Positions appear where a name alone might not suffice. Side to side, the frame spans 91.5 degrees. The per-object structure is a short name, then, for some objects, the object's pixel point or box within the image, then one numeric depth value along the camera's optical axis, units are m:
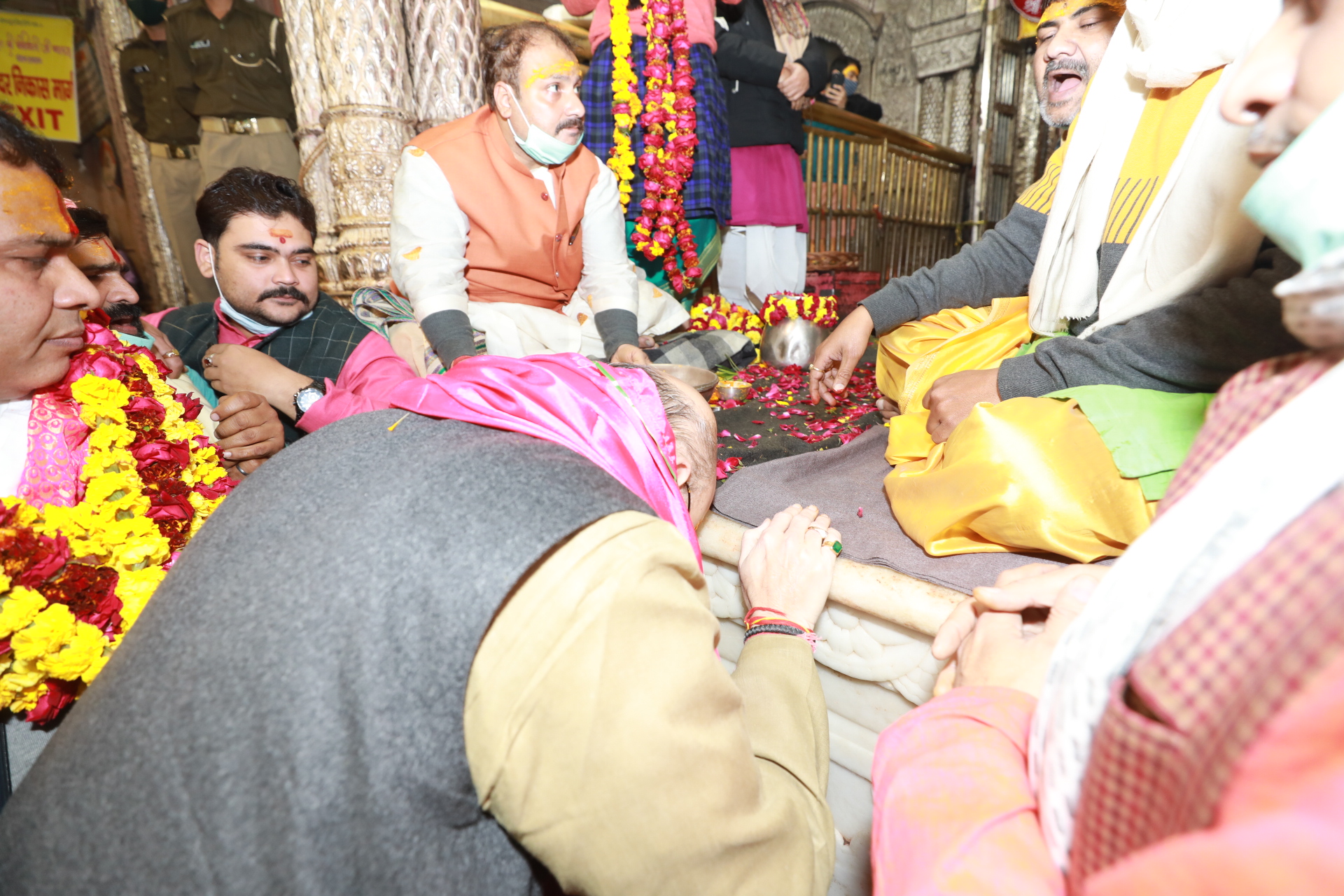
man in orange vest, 2.48
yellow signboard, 5.52
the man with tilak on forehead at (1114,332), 1.19
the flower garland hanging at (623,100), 3.45
